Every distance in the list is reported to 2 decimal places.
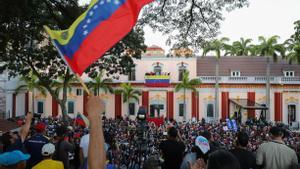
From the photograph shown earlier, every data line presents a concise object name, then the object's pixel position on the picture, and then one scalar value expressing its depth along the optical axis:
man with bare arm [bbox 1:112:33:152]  5.39
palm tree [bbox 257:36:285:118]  36.19
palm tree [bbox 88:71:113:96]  38.28
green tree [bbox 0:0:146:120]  9.64
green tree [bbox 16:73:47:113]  36.44
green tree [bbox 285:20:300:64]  34.86
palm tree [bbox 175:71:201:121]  38.31
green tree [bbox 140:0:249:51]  12.04
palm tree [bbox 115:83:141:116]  39.56
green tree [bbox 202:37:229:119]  36.84
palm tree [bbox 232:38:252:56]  45.76
